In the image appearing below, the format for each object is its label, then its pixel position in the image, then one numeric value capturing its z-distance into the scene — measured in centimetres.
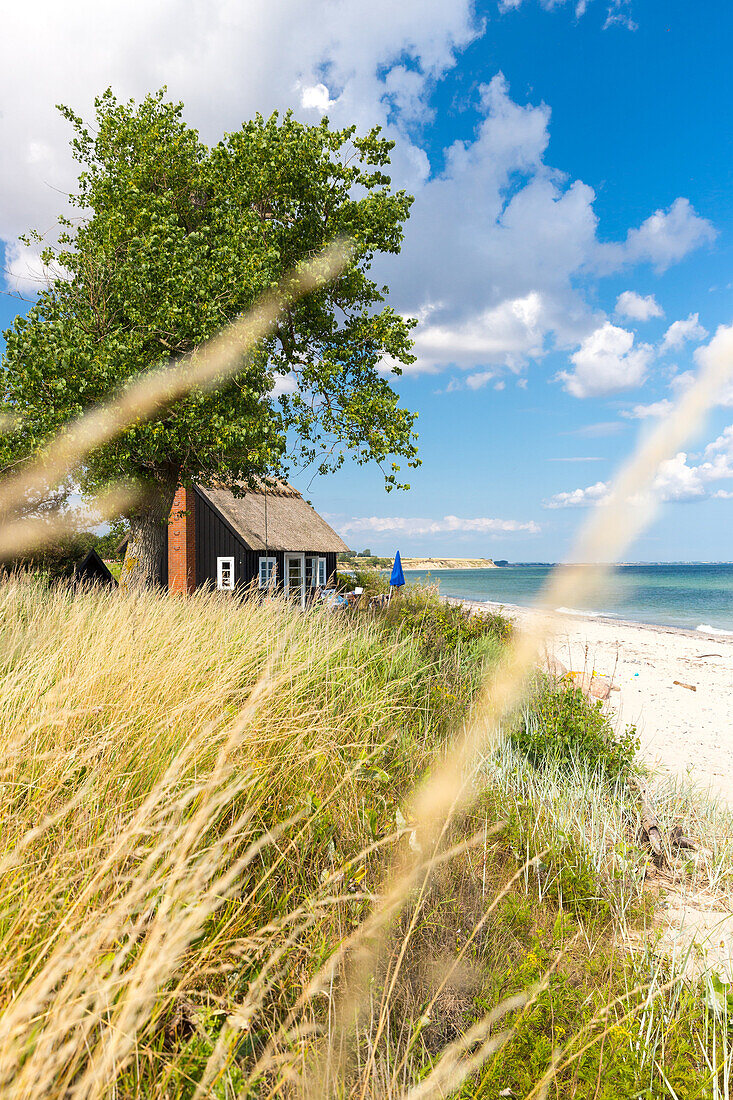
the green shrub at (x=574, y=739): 567
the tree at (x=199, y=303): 1105
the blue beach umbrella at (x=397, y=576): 1788
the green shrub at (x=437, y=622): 793
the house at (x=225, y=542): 2242
